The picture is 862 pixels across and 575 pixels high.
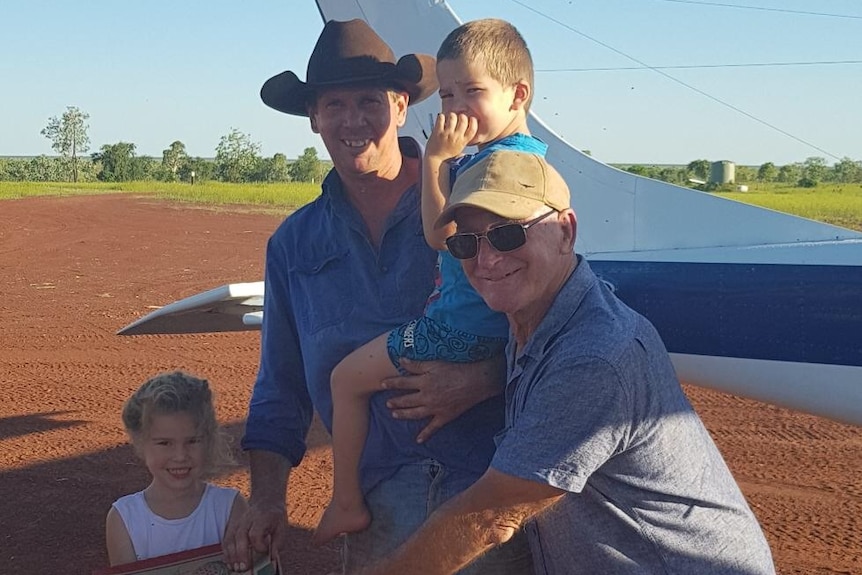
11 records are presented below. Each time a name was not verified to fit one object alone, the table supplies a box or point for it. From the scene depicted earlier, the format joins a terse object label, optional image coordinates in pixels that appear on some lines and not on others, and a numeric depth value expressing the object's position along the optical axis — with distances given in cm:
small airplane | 341
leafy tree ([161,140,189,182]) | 8542
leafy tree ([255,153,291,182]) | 7669
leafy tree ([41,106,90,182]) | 8894
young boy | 206
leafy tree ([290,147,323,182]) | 7662
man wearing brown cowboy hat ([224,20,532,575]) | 213
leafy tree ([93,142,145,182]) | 7762
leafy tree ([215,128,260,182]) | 7638
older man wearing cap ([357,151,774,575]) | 152
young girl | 246
